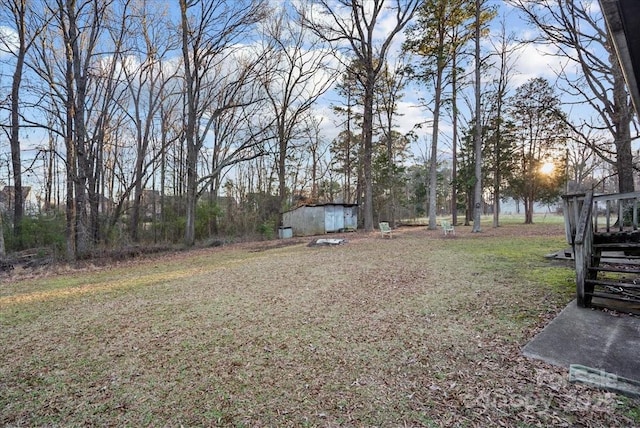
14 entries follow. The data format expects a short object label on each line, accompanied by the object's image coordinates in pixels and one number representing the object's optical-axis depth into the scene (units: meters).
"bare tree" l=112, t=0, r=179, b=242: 15.73
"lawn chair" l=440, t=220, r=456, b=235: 13.08
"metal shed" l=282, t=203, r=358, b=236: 19.67
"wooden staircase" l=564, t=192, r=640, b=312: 3.89
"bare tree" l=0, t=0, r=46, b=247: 11.59
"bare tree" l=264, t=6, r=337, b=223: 18.28
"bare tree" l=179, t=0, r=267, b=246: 13.73
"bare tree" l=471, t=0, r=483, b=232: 13.86
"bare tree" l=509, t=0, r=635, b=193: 8.88
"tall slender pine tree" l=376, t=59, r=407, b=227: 21.61
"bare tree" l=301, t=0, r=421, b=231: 15.16
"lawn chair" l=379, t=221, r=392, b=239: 12.96
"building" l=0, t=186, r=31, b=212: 15.14
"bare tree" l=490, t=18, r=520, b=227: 16.57
